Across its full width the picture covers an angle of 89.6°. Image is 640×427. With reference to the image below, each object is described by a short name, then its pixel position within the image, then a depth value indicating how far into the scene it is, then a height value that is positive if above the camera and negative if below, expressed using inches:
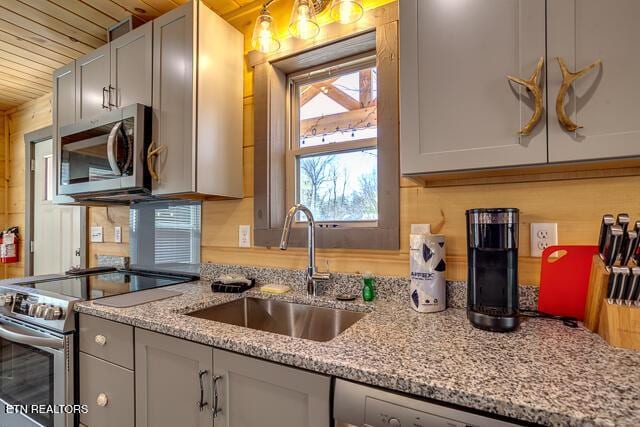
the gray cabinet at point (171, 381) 39.3 -21.3
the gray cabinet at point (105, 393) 47.2 -26.8
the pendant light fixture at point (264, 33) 57.3 +33.4
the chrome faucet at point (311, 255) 54.7 -6.5
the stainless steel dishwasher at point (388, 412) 24.8 -15.9
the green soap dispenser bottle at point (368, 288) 52.8 -11.7
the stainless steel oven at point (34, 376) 52.7 -28.1
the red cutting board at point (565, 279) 40.1 -8.0
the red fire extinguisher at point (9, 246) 123.4 -10.2
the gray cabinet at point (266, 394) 31.3 -18.7
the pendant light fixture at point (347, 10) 52.4 +34.5
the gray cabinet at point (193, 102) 60.0 +22.8
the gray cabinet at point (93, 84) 72.4 +31.6
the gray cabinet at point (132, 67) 65.6 +32.2
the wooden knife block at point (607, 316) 31.2 -10.3
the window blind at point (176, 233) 77.4 -3.5
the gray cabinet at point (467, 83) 35.4 +16.1
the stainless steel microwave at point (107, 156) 63.3 +13.3
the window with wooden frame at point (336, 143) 62.2 +15.1
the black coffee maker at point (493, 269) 37.6 -6.5
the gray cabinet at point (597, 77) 31.3 +13.9
